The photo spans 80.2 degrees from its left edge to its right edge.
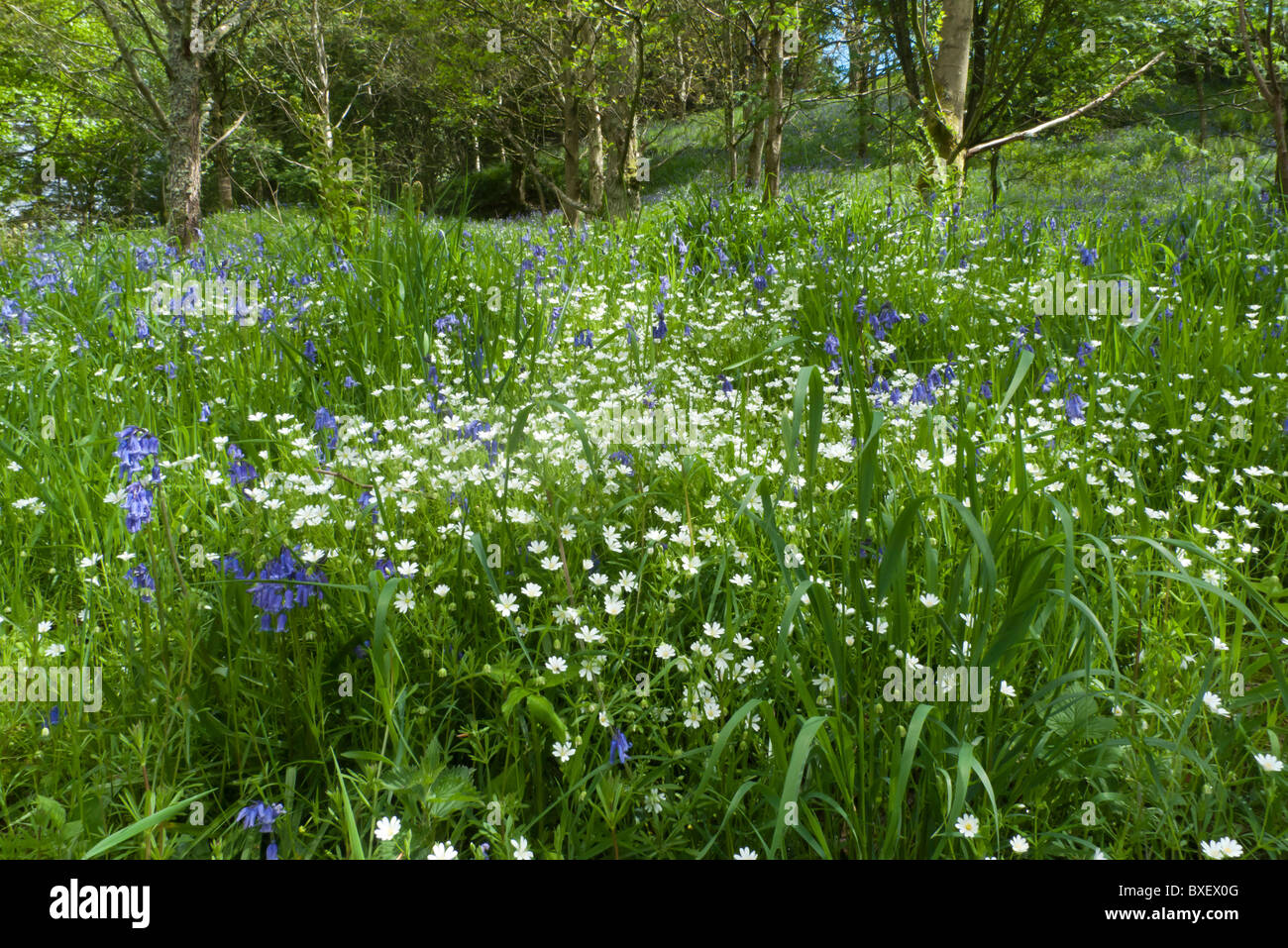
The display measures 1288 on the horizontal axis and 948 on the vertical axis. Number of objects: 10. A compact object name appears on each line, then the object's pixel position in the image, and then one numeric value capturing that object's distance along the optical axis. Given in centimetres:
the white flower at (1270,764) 156
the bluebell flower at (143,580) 199
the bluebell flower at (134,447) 195
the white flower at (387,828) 143
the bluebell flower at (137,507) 182
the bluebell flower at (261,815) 145
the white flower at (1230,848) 143
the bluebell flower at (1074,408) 288
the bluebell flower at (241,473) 232
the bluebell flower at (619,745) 160
